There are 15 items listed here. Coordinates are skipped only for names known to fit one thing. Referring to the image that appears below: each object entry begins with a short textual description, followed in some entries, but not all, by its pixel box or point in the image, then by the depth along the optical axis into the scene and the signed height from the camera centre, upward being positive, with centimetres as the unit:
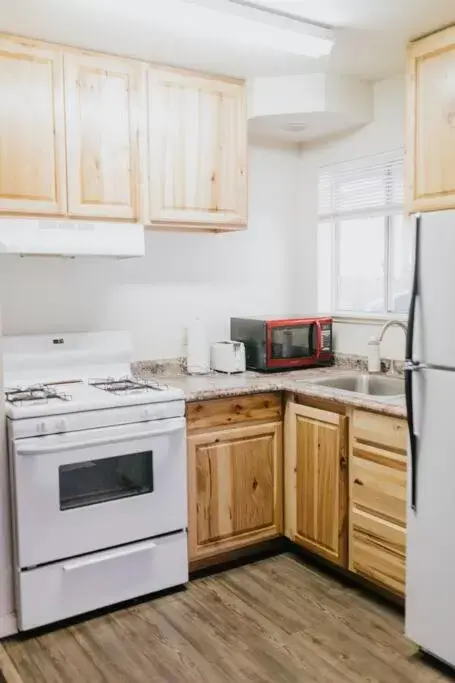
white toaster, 346 -39
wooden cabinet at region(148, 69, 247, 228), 306 +66
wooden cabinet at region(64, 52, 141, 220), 284 +68
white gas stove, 250 -84
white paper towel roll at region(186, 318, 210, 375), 350 -35
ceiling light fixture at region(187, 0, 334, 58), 242 +103
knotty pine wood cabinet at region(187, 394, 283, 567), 296 -90
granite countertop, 269 -49
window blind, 342 +55
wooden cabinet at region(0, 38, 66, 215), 269 +67
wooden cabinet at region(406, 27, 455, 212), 265 +68
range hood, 263 +21
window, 342 +25
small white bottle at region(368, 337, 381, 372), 338 -39
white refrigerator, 213 -53
